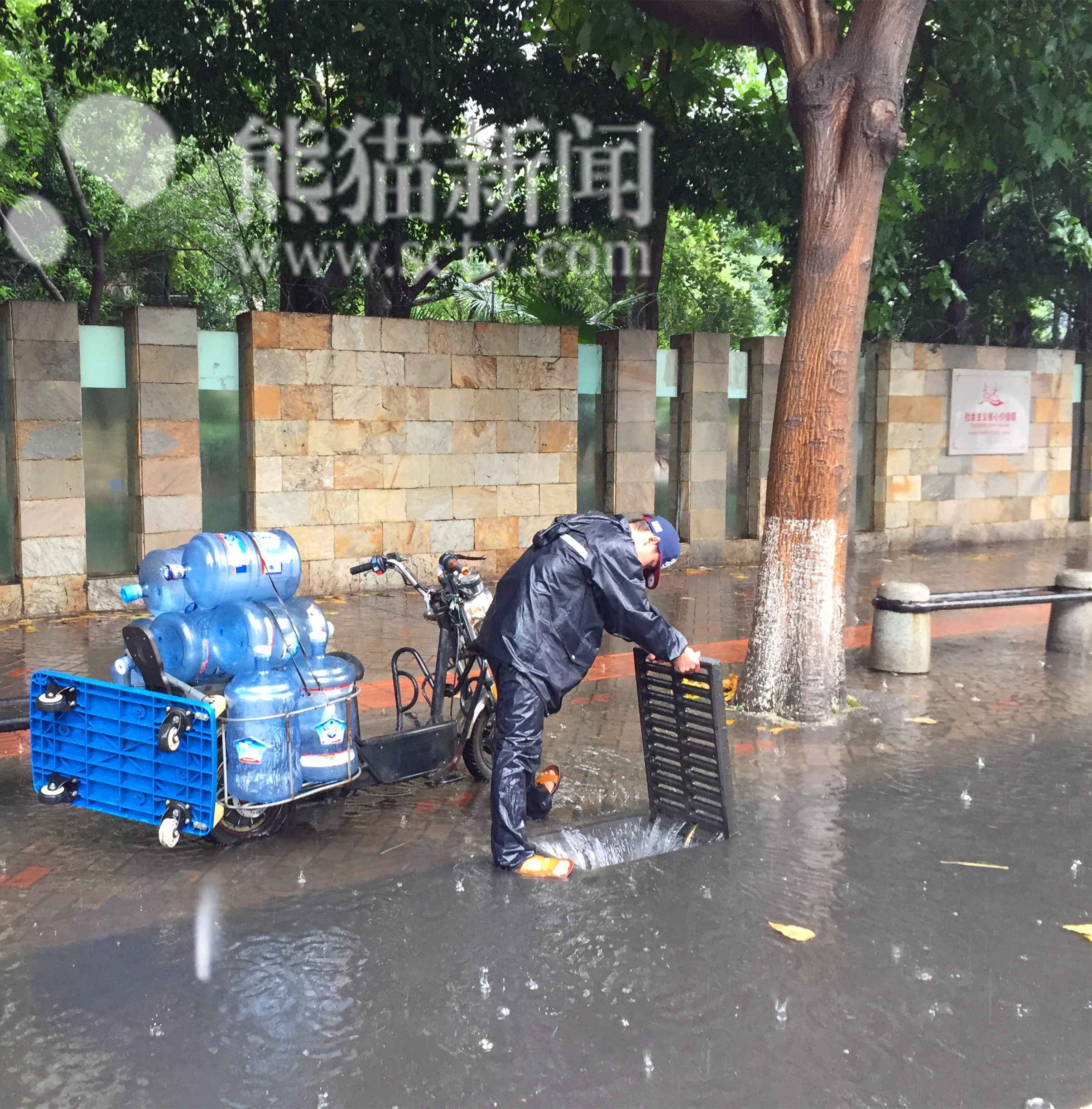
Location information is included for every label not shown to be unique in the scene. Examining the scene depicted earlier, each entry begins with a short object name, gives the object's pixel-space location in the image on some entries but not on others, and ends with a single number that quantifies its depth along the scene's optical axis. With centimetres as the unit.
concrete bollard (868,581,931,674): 866
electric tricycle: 464
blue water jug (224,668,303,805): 477
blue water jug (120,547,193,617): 527
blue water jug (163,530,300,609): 509
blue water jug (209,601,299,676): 491
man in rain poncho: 486
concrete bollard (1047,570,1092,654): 936
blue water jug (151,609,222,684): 496
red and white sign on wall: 1634
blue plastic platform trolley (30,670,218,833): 459
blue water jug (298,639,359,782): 501
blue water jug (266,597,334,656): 506
